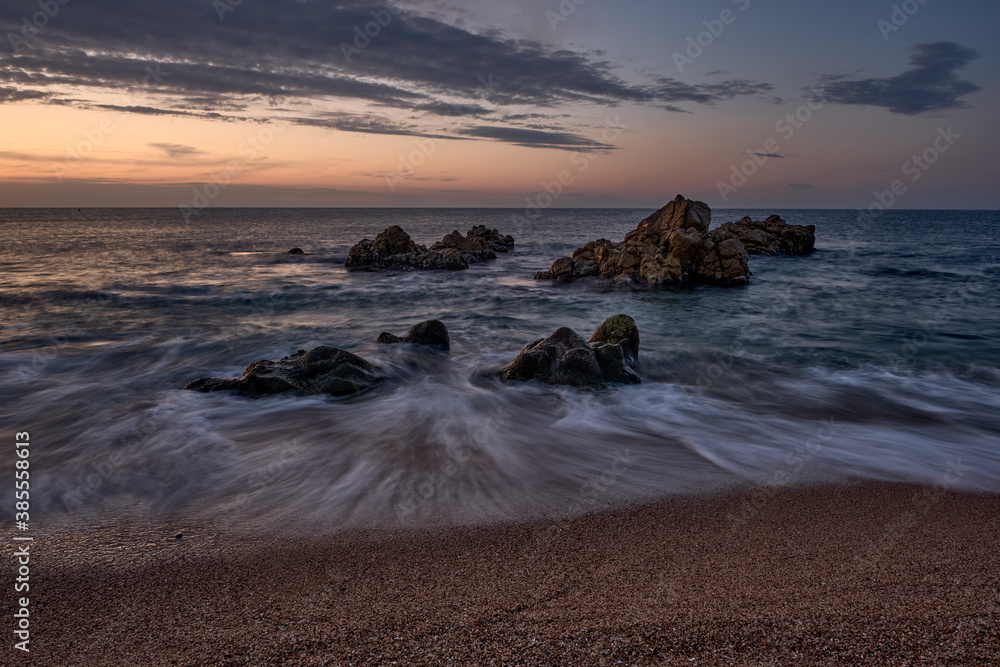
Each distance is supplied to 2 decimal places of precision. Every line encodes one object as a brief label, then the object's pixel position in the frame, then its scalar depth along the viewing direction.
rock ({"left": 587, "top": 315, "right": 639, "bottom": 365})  10.07
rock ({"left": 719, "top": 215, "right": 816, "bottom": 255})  36.59
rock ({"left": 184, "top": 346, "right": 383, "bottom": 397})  8.29
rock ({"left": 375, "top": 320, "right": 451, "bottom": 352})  11.59
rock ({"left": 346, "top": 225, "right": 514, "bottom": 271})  29.80
